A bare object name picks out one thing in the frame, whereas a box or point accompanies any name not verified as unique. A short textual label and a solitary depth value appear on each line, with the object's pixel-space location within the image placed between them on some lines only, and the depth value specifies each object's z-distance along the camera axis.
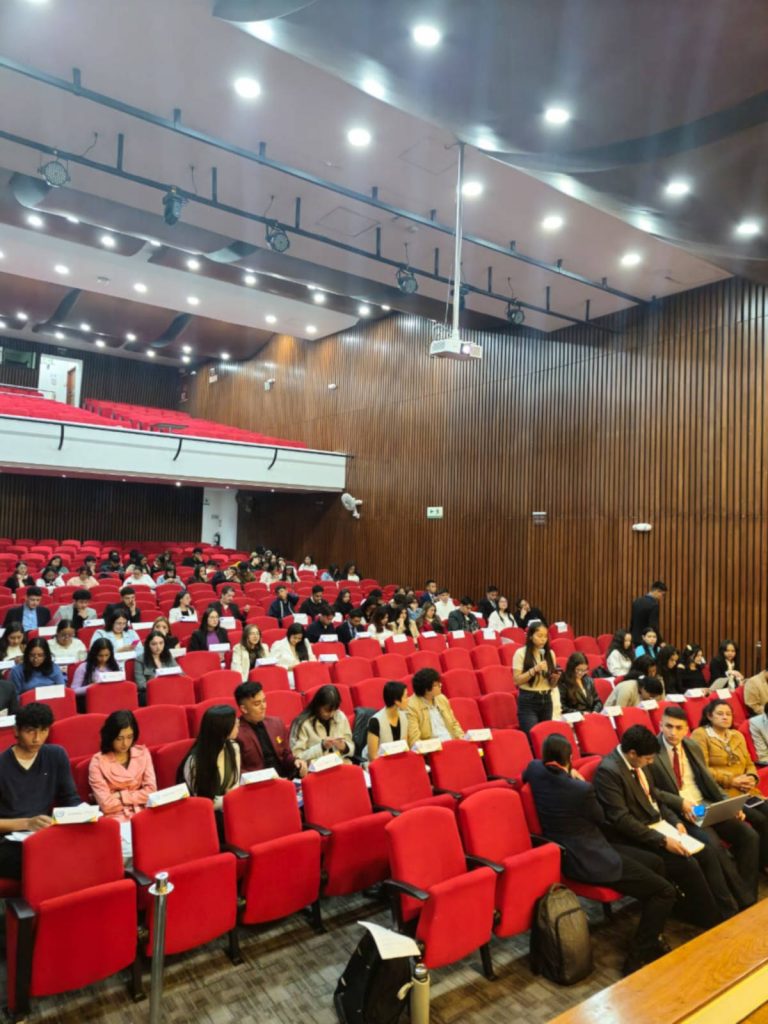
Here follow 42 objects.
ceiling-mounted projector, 6.43
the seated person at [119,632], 6.02
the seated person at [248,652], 5.91
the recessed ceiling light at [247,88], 5.40
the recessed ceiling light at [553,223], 7.25
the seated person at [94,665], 5.02
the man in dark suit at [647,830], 3.38
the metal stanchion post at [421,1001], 2.06
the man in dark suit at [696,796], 3.64
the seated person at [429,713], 4.34
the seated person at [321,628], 7.48
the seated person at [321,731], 3.97
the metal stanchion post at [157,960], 2.29
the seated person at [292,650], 6.36
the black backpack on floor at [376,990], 2.47
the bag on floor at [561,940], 2.92
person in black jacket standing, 8.22
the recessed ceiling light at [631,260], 8.03
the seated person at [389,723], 4.08
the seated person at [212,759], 3.42
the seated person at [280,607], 8.47
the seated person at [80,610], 7.00
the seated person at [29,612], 6.84
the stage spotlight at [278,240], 7.63
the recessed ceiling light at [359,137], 6.00
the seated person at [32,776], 3.04
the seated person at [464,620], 8.98
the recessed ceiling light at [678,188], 5.02
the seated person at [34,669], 4.84
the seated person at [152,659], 5.40
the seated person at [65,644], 5.71
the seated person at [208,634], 6.50
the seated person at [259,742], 3.78
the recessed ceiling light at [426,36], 3.82
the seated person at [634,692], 5.27
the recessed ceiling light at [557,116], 4.34
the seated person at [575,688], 5.46
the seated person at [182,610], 7.74
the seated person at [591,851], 3.08
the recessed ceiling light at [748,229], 5.51
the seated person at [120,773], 3.33
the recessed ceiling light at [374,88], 4.55
